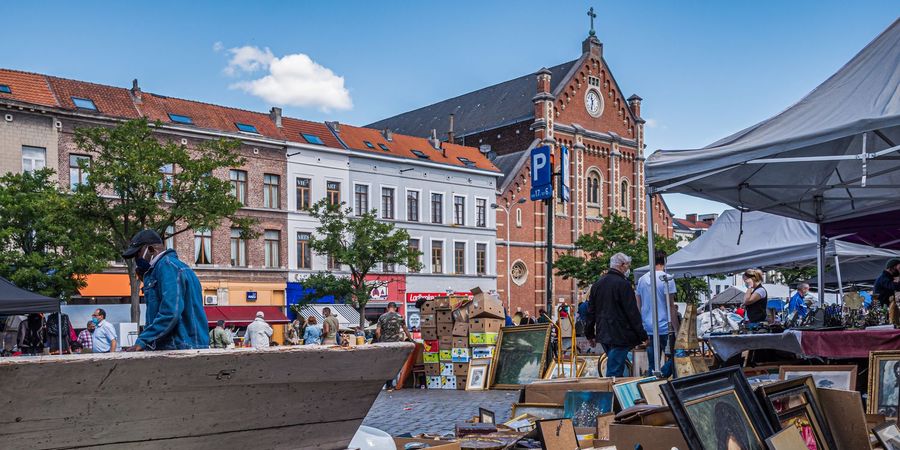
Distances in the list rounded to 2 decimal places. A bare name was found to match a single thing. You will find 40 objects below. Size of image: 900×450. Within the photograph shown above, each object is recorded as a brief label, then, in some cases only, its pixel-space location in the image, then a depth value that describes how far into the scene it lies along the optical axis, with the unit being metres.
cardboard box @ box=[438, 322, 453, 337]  15.48
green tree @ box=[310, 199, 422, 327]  38.38
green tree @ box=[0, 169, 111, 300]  26.55
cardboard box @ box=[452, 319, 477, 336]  15.28
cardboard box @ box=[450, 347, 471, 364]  15.31
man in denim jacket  5.38
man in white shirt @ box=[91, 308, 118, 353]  17.84
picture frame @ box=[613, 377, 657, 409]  6.62
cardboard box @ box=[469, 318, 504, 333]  15.21
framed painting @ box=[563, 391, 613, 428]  6.55
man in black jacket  9.08
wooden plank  2.67
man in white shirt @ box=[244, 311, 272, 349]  20.84
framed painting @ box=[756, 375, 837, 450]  4.72
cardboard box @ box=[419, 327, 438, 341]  15.66
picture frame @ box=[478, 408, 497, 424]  7.26
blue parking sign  21.45
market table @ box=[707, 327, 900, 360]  6.81
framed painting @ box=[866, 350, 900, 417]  6.07
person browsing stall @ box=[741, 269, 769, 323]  10.38
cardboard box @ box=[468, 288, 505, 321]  15.29
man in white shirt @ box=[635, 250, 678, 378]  10.15
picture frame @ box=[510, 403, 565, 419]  7.02
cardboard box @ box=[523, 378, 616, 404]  7.05
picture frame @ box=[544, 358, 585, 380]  11.45
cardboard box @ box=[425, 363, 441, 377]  15.69
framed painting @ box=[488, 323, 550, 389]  11.66
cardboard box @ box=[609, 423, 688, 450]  4.51
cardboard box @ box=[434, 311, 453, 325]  15.59
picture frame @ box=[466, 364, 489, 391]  14.41
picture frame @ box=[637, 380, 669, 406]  6.31
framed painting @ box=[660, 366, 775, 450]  4.07
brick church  51.59
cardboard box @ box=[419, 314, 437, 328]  15.83
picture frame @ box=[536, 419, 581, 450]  4.95
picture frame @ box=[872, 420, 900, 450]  4.87
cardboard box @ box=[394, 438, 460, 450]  4.79
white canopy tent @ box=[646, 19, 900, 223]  7.12
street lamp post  50.06
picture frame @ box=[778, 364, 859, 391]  6.52
